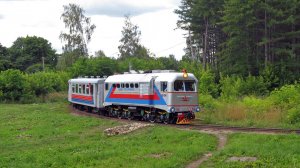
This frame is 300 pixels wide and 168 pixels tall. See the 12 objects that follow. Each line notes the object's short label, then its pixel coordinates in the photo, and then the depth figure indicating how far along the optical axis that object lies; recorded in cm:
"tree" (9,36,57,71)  10573
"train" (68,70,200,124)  2569
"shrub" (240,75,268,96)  4422
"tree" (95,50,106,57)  9178
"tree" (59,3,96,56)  7169
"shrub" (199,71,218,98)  4356
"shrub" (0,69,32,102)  5459
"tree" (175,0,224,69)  5834
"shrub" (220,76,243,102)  3854
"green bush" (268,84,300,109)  2612
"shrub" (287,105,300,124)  2316
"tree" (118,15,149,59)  8156
